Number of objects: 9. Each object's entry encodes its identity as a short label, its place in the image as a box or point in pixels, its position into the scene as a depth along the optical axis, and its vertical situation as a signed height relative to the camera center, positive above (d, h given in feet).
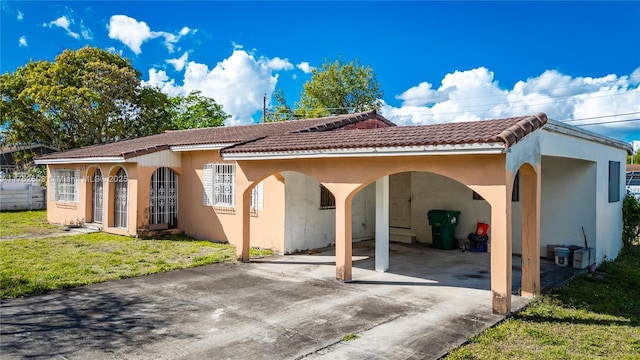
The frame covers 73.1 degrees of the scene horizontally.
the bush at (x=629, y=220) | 44.04 -3.71
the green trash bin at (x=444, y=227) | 43.06 -4.31
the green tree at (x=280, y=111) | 151.84 +26.12
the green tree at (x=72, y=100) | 90.89 +18.17
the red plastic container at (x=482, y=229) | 42.11 -4.41
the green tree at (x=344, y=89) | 141.90 +31.60
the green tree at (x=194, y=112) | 142.41 +23.96
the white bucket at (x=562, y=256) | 35.45 -6.00
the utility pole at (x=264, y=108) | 137.28 +24.12
